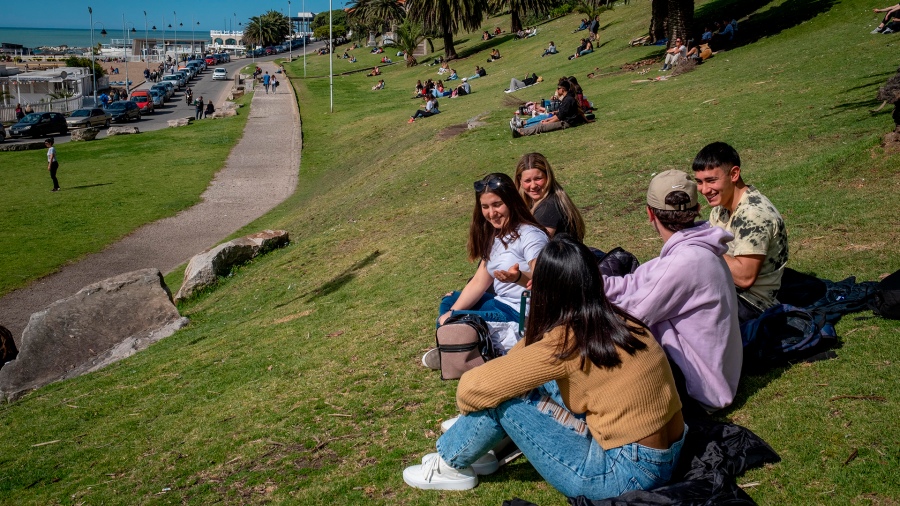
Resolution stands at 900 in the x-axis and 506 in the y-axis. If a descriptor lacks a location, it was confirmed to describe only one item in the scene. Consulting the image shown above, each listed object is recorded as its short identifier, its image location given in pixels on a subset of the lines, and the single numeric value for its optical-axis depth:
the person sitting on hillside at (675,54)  21.27
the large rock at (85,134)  36.12
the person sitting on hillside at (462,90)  31.47
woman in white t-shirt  5.25
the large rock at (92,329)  10.04
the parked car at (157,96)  57.03
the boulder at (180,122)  39.75
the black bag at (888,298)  5.11
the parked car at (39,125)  39.34
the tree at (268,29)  127.38
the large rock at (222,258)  12.87
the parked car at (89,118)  43.03
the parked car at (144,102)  51.41
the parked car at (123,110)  46.06
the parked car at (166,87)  59.97
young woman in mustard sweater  3.39
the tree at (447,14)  42.81
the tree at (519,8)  46.88
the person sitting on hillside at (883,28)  17.45
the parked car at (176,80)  72.56
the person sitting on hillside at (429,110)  27.23
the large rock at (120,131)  37.19
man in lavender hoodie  4.02
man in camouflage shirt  4.93
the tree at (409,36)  52.53
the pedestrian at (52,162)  23.19
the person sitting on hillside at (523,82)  27.05
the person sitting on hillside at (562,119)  16.83
